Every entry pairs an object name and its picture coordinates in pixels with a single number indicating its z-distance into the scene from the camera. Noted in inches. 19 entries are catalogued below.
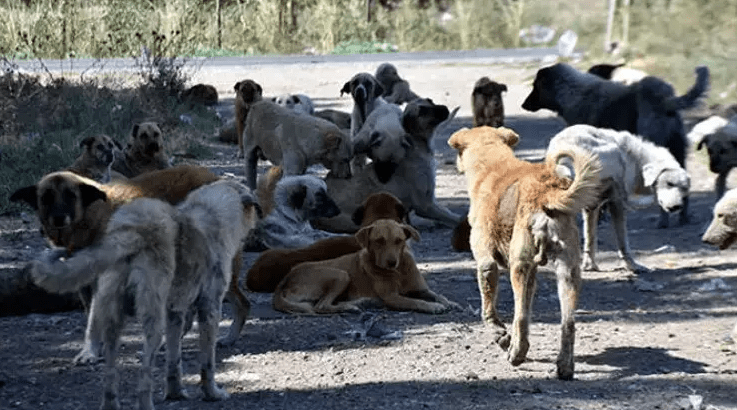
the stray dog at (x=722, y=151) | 458.9
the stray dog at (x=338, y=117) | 614.5
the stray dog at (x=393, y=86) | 637.3
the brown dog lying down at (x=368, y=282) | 342.6
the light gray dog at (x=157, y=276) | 232.2
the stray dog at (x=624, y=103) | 471.2
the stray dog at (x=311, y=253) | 366.9
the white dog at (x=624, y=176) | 397.1
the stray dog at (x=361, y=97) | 546.9
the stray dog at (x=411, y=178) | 474.6
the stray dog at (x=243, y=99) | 591.5
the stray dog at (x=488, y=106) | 579.8
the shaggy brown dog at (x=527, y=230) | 269.1
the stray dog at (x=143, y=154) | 425.4
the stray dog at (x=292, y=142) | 488.1
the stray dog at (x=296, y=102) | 595.7
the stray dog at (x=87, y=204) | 299.0
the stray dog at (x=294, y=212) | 426.6
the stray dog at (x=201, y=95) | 735.4
